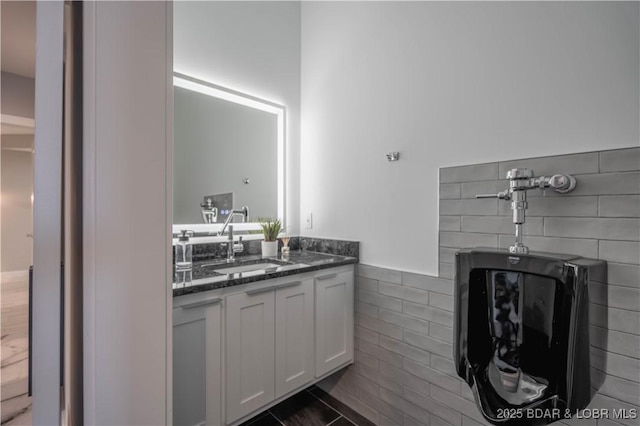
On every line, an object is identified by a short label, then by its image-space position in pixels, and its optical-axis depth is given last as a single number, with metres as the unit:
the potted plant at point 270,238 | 2.00
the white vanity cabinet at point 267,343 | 1.37
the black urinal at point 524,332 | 0.93
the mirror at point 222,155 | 1.83
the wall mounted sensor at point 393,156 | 1.71
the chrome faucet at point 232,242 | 1.90
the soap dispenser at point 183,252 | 1.55
